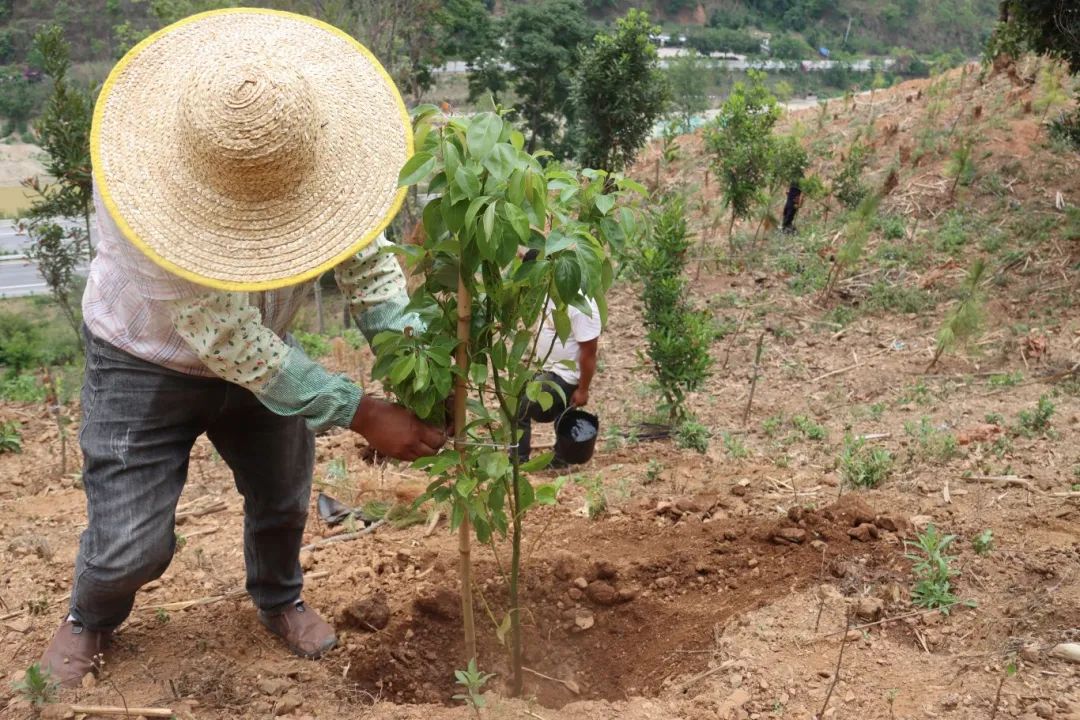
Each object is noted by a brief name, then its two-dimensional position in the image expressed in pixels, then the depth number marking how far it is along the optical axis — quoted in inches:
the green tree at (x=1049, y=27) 334.0
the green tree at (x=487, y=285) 76.2
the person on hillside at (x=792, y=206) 448.1
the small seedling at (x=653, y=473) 165.9
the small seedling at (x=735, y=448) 185.0
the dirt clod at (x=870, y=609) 106.7
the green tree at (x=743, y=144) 403.9
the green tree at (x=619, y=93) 447.8
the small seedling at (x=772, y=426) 227.6
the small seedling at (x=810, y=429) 210.8
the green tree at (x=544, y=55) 826.2
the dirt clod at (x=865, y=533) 124.1
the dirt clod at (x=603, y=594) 121.5
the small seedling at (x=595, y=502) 147.3
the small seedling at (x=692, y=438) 202.1
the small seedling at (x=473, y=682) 83.7
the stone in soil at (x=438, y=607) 121.0
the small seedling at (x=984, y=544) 117.3
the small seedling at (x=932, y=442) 164.2
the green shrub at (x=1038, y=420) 182.4
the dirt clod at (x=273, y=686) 101.1
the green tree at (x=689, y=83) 1027.9
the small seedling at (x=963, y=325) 277.6
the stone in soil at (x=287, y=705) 98.0
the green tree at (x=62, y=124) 362.0
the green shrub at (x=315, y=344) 374.0
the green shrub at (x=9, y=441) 214.5
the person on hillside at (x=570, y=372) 175.6
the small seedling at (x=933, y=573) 107.9
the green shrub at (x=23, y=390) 291.0
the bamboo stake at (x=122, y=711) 92.9
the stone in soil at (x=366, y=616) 117.2
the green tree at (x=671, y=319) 215.6
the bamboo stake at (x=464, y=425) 87.4
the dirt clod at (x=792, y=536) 126.6
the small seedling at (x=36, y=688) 90.9
